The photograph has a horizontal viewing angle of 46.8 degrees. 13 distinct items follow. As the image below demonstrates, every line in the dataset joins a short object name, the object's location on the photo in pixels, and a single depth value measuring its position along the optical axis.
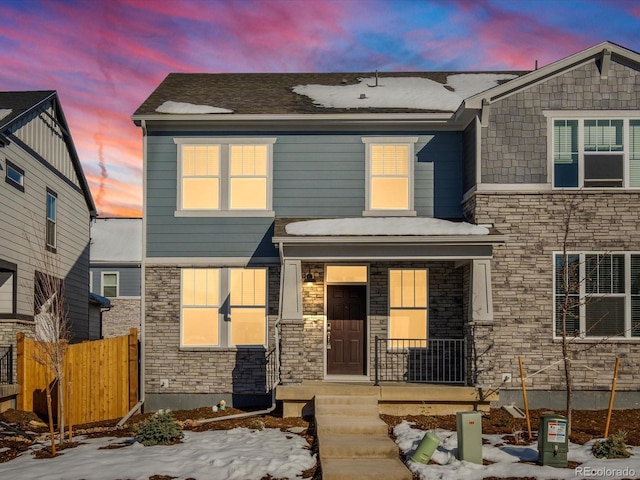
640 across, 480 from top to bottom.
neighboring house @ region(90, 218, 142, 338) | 36.88
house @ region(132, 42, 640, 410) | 14.48
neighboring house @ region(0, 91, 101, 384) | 17.22
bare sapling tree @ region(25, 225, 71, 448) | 11.92
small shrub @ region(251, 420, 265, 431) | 12.87
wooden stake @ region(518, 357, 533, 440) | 11.50
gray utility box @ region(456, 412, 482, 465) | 10.36
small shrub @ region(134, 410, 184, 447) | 11.67
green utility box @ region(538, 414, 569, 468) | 9.99
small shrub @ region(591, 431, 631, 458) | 10.20
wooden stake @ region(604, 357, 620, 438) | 11.39
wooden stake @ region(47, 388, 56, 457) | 11.21
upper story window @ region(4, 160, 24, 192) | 17.33
